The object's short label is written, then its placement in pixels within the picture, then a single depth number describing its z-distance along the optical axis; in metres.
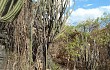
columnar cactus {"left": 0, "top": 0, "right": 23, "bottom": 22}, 2.96
